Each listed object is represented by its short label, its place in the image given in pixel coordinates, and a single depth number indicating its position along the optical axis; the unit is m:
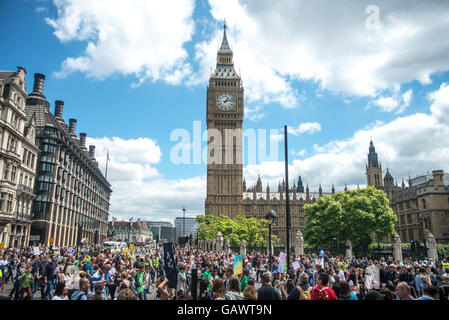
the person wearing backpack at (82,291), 6.59
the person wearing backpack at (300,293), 7.53
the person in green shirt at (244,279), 11.34
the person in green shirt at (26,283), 11.29
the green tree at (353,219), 43.09
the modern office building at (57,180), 47.56
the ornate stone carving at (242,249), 33.41
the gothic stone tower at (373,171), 109.25
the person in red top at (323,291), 6.79
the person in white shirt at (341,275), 12.94
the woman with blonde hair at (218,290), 5.81
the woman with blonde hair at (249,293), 5.94
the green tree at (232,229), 67.31
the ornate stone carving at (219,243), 38.20
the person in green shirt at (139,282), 11.50
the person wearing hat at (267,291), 7.00
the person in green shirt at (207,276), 12.96
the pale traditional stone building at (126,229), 175.57
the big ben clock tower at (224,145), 97.06
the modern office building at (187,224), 170.52
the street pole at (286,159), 14.14
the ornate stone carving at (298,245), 29.70
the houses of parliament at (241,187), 74.19
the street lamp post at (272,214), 21.79
